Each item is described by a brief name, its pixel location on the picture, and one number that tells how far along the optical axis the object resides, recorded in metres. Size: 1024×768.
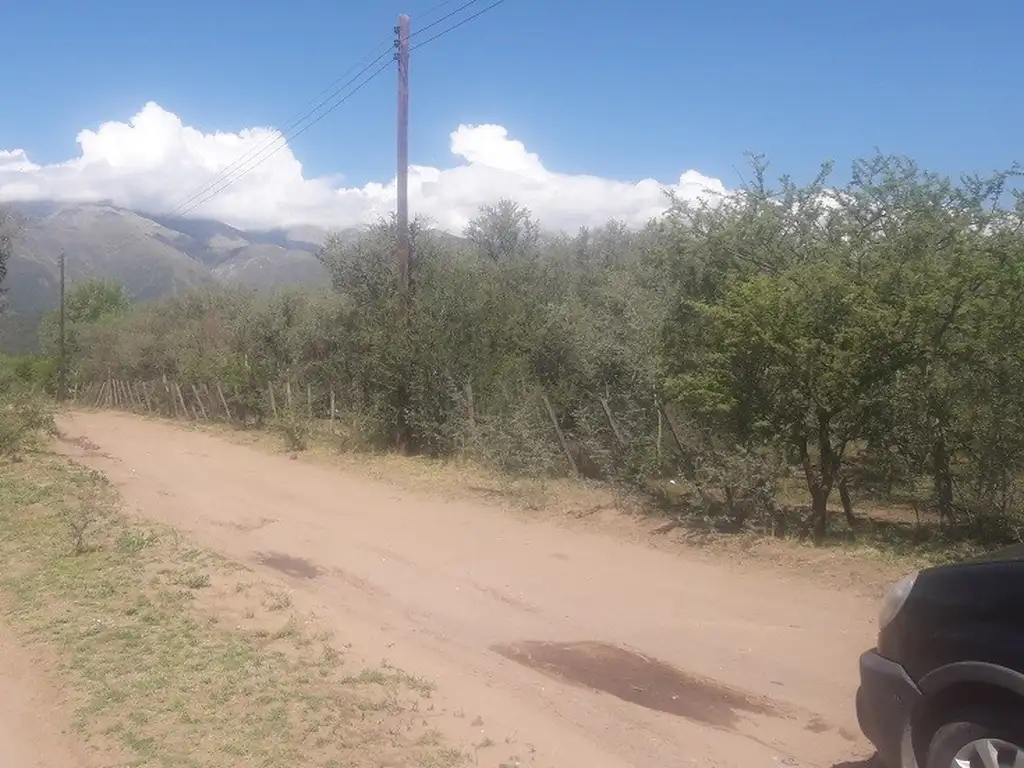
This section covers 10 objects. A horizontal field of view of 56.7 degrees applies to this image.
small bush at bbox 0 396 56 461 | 17.52
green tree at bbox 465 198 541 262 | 31.98
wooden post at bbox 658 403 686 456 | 12.11
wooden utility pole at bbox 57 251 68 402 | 48.59
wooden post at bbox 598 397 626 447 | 13.52
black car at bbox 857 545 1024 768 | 3.79
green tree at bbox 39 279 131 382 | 50.69
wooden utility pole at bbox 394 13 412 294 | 19.05
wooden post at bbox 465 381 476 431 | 17.53
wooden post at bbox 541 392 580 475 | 14.65
